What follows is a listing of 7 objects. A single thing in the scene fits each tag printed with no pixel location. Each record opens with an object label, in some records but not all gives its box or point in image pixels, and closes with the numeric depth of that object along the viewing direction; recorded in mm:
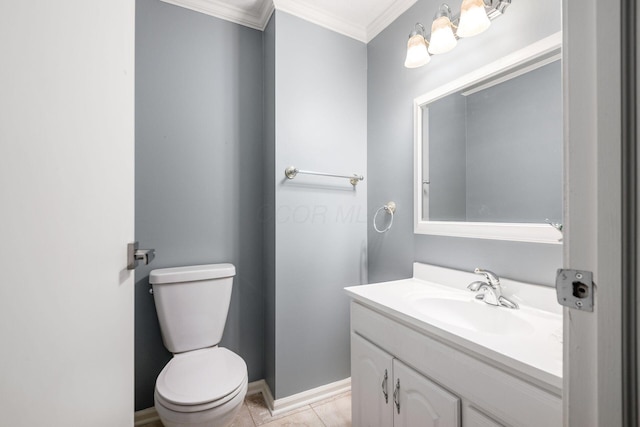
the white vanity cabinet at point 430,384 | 651
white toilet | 1047
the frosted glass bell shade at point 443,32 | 1210
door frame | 385
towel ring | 1650
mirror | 989
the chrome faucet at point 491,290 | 1045
